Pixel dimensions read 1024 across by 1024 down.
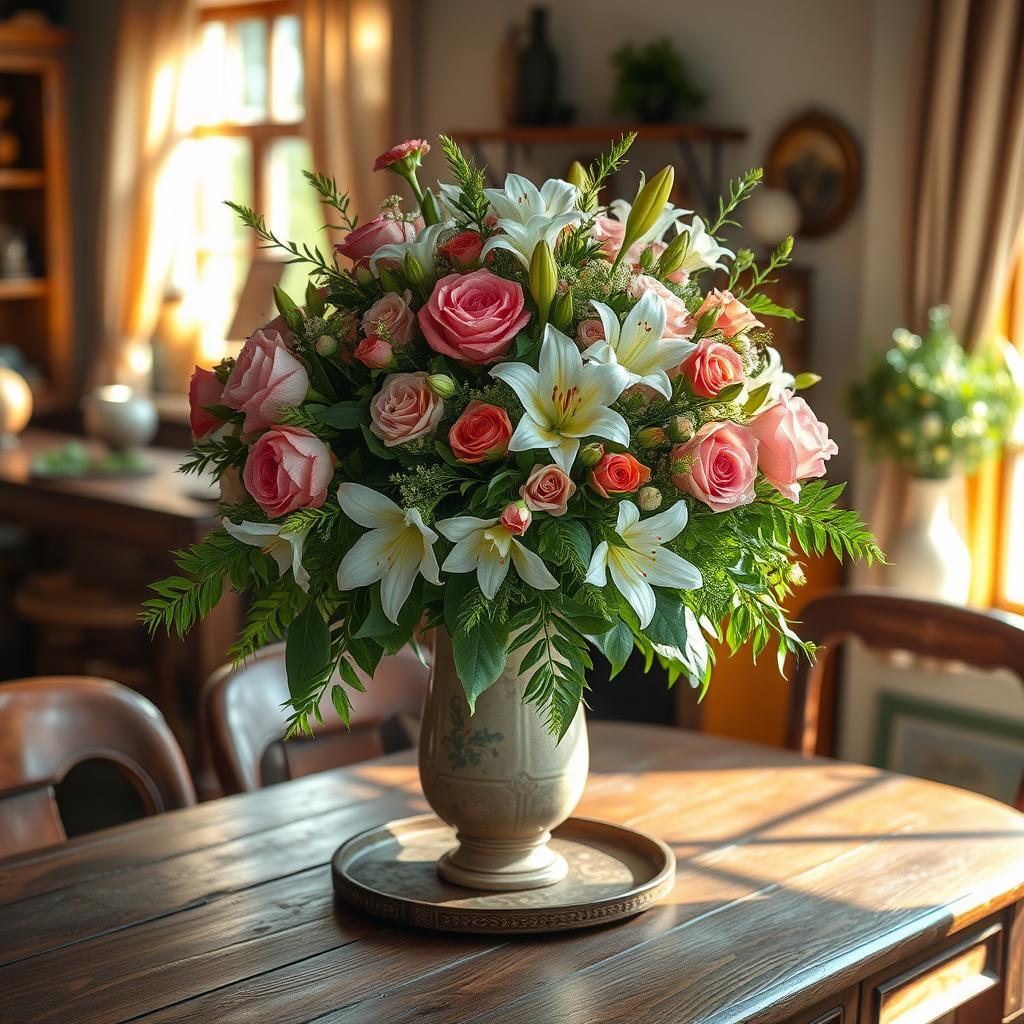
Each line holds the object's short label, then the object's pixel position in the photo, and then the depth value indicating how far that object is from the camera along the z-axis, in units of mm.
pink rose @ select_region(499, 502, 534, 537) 1882
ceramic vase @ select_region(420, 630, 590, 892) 2084
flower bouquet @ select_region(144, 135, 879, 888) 1919
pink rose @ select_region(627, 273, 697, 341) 1984
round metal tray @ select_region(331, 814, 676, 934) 2068
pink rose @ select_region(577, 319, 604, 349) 1953
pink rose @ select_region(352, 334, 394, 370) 1955
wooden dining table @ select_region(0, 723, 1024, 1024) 1958
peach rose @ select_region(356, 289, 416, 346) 1978
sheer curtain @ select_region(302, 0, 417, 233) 5509
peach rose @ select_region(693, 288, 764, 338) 2047
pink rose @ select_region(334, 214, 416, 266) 2055
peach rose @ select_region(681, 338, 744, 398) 1958
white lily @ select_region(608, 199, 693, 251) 2074
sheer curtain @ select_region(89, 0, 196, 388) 6450
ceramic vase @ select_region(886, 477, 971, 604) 3850
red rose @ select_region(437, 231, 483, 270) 1995
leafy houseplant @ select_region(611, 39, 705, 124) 4564
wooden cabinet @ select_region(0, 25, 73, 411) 6793
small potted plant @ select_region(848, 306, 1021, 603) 3698
